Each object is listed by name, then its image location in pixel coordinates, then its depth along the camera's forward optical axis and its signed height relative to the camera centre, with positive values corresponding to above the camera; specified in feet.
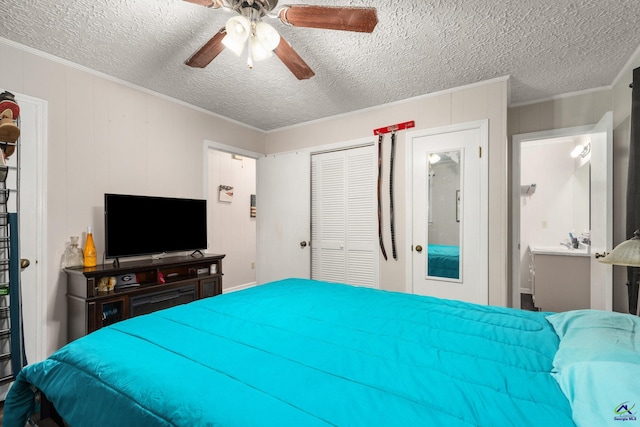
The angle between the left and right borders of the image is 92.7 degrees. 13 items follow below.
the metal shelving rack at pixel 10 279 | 6.21 -1.41
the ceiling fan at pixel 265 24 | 4.92 +3.21
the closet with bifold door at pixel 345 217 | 11.47 -0.18
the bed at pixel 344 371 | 2.64 -1.73
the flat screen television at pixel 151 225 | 8.36 -0.38
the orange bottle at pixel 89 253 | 7.98 -1.08
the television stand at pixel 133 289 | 7.45 -2.10
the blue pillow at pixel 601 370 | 2.39 -1.48
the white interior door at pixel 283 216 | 12.86 -0.17
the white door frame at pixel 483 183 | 9.14 +0.89
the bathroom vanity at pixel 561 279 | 12.10 -2.71
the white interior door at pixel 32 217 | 7.27 -0.12
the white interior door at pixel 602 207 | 8.80 +0.17
